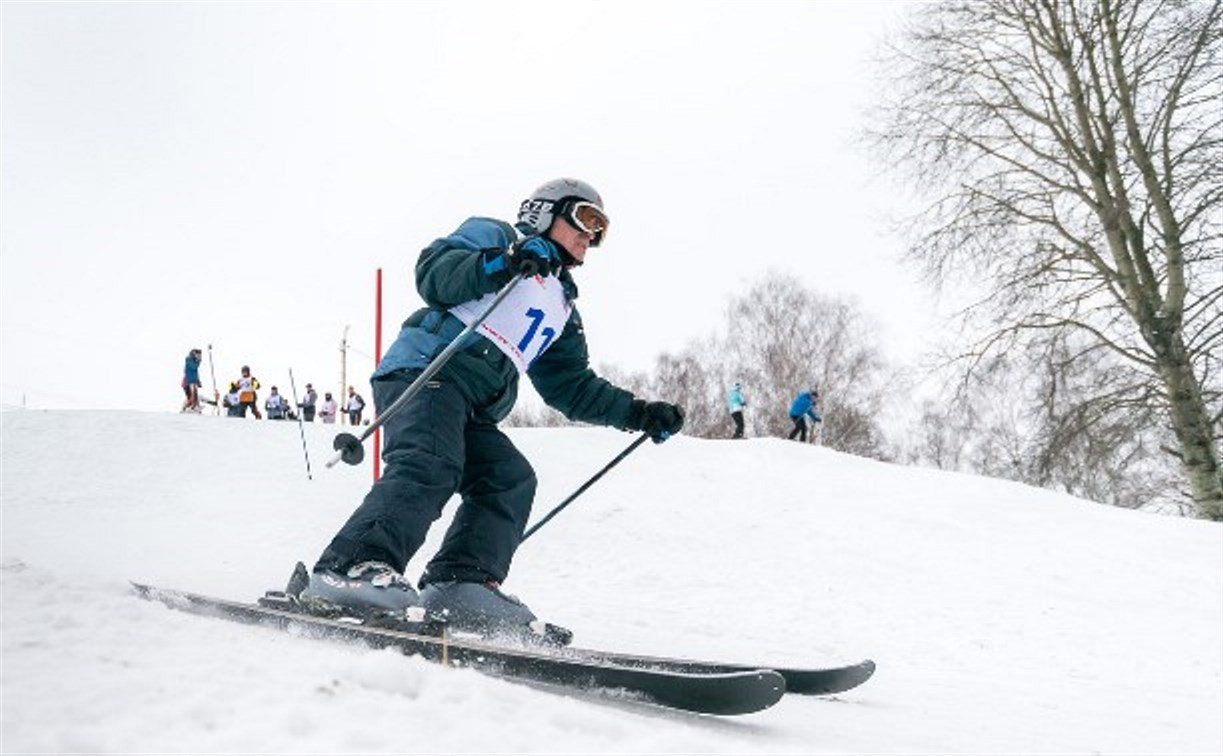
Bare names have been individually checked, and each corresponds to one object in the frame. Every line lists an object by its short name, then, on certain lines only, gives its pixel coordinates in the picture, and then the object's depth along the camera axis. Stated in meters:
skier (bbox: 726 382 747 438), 16.89
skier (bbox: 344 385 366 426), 20.97
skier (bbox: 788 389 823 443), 15.46
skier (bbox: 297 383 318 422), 20.70
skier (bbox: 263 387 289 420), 20.47
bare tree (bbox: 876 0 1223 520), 11.30
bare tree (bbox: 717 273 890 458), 29.19
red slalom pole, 7.30
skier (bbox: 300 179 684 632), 2.65
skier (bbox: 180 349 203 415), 17.05
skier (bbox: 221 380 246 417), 18.50
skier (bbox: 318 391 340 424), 21.56
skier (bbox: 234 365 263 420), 18.11
